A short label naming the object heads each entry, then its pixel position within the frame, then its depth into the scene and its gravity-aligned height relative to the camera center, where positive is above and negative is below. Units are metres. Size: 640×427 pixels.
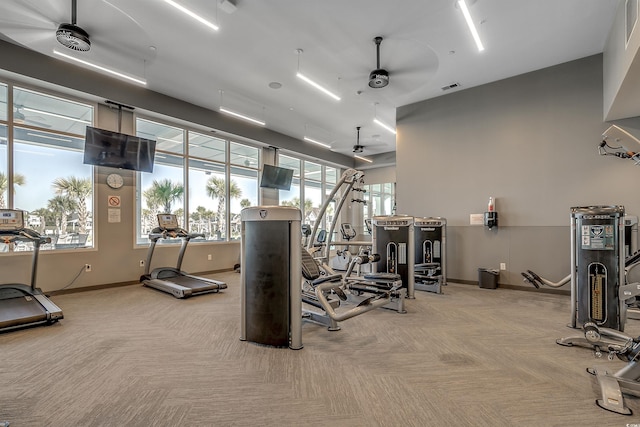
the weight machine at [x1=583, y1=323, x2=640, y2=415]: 2.00 -1.15
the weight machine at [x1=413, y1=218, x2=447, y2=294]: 6.15 -0.44
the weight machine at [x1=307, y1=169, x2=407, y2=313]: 3.90 -0.84
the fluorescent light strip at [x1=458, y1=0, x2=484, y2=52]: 3.82 +2.74
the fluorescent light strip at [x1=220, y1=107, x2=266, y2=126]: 6.04 +2.13
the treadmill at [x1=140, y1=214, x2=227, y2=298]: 5.29 -1.15
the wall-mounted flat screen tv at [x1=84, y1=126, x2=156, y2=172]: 5.53 +1.32
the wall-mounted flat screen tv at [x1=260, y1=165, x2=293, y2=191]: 8.80 +1.25
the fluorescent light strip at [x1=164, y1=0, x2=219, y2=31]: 3.43 +2.40
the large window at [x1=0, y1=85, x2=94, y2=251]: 4.93 +0.92
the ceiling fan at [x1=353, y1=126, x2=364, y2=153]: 9.18 +2.16
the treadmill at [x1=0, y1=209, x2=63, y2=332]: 3.58 -1.09
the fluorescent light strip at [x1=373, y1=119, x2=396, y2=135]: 7.98 +2.62
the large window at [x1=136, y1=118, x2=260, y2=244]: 6.70 +0.93
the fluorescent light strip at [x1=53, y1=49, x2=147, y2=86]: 3.51 +1.92
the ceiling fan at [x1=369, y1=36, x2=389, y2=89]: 4.68 +2.24
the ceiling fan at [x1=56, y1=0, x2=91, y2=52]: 3.12 +1.92
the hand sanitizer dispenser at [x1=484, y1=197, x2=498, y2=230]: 5.90 +0.09
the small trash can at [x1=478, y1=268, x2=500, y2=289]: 5.75 -1.10
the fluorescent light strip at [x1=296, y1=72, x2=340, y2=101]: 4.86 +2.28
